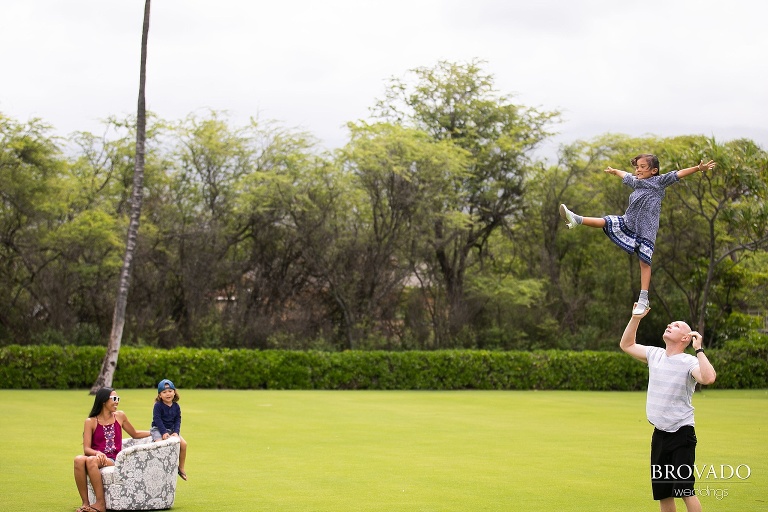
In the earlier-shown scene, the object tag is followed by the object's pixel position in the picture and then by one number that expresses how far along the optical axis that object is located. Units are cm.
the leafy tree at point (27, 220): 2988
